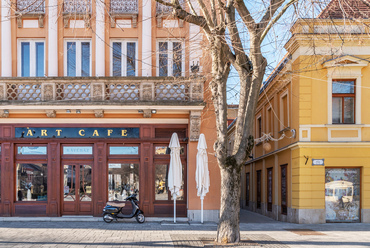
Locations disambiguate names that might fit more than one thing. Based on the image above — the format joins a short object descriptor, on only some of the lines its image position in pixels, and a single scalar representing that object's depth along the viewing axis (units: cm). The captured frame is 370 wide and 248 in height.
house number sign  1650
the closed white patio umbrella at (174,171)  1565
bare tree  1068
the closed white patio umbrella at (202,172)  1528
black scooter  1552
